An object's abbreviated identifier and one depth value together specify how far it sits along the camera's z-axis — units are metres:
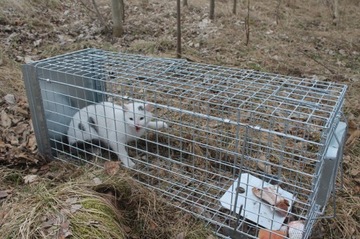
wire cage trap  1.77
